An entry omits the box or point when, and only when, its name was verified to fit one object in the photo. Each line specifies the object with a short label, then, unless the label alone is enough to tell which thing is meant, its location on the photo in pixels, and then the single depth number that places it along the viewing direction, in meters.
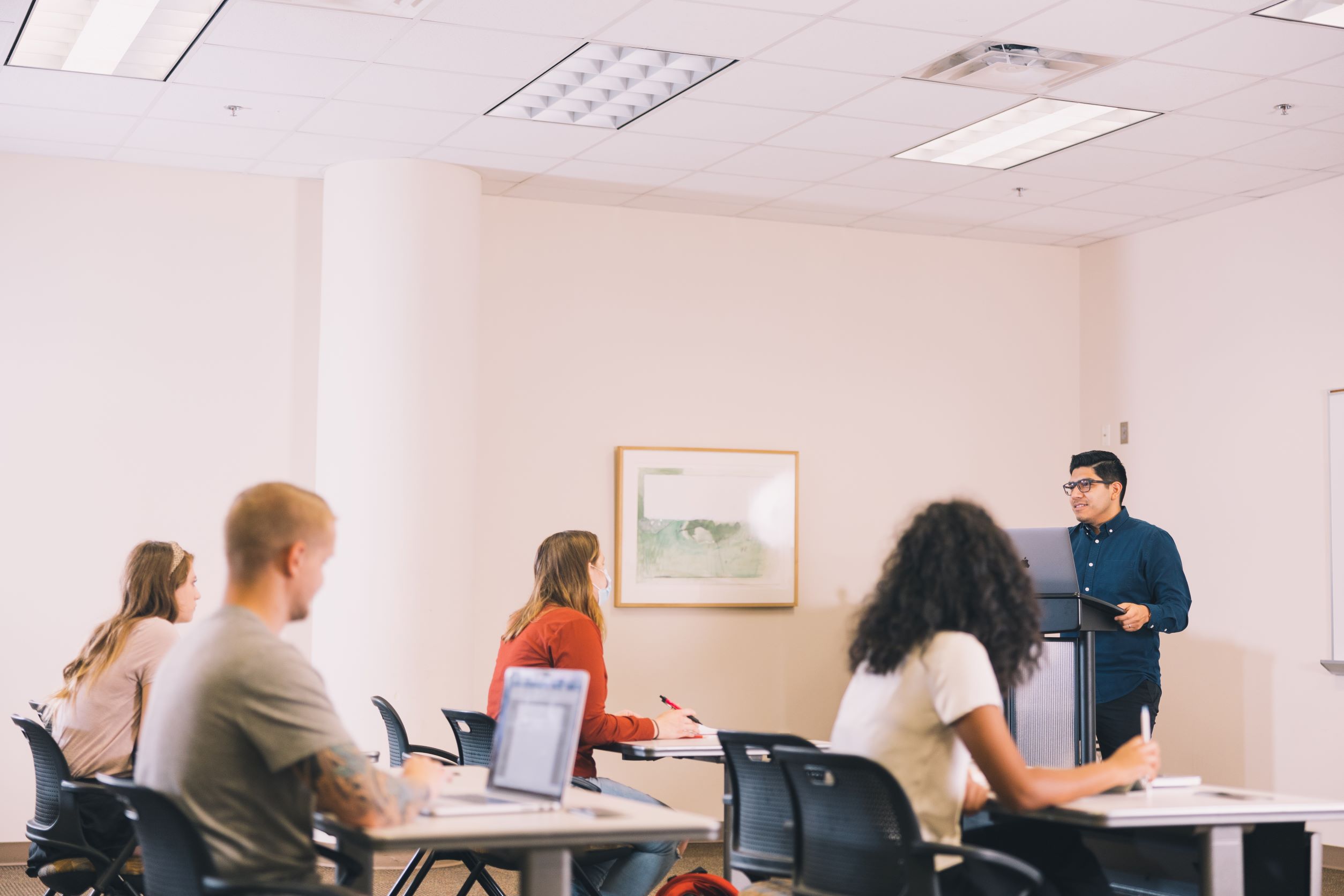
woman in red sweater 4.44
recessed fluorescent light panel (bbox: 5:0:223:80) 4.97
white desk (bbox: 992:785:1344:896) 2.94
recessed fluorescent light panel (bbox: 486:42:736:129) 5.45
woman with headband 4.26
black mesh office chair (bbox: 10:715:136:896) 4.00
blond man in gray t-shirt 2.55
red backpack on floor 4.38
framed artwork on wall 7.38
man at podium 5.77
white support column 6.48
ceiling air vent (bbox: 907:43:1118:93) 5.30
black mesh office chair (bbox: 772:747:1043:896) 2.85
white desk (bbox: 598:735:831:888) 4.28
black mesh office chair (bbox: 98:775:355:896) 2.50
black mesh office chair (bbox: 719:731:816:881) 3.44
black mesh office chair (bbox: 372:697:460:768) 4.87
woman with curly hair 2.91
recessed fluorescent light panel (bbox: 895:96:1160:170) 6.01
